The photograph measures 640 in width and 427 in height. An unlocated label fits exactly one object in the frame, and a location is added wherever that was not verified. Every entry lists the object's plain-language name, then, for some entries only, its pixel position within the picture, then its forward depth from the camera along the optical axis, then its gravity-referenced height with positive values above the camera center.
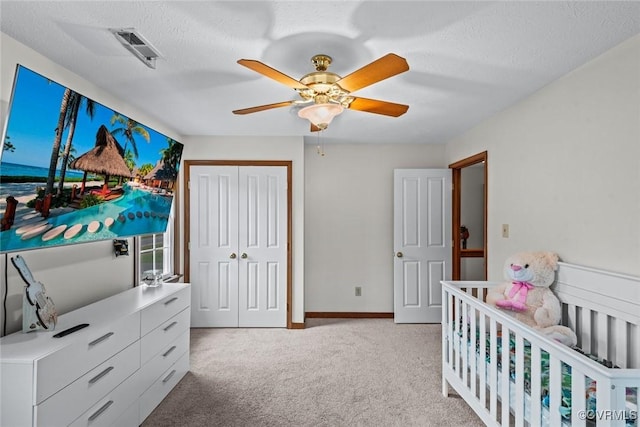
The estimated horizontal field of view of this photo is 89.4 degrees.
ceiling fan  1.46 +0.67
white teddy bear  2.01 -0.51
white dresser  1.29 -0.75
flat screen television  1.41 +0.24
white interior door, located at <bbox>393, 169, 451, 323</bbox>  3.91 -0.28
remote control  1.53 -0.57
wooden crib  1.11 -0.67
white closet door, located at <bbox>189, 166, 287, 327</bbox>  3.70 -0.35
